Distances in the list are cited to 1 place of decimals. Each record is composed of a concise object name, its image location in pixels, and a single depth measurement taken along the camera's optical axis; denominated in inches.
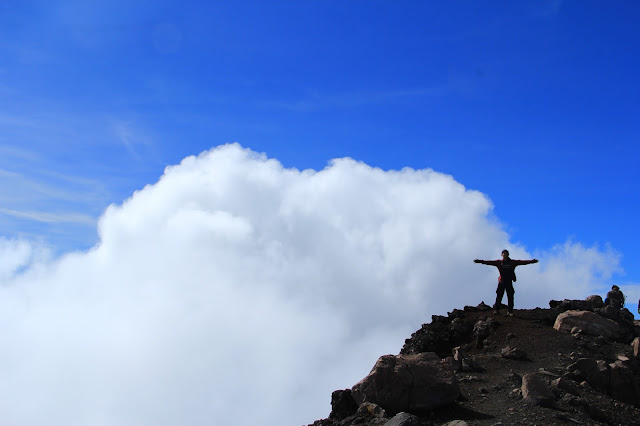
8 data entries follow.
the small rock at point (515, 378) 677.2
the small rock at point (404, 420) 529.0
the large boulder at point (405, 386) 603.5
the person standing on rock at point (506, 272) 946.1
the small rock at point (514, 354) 773.9
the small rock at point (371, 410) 589.9
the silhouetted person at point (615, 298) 1061.9
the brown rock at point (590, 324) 878.4
